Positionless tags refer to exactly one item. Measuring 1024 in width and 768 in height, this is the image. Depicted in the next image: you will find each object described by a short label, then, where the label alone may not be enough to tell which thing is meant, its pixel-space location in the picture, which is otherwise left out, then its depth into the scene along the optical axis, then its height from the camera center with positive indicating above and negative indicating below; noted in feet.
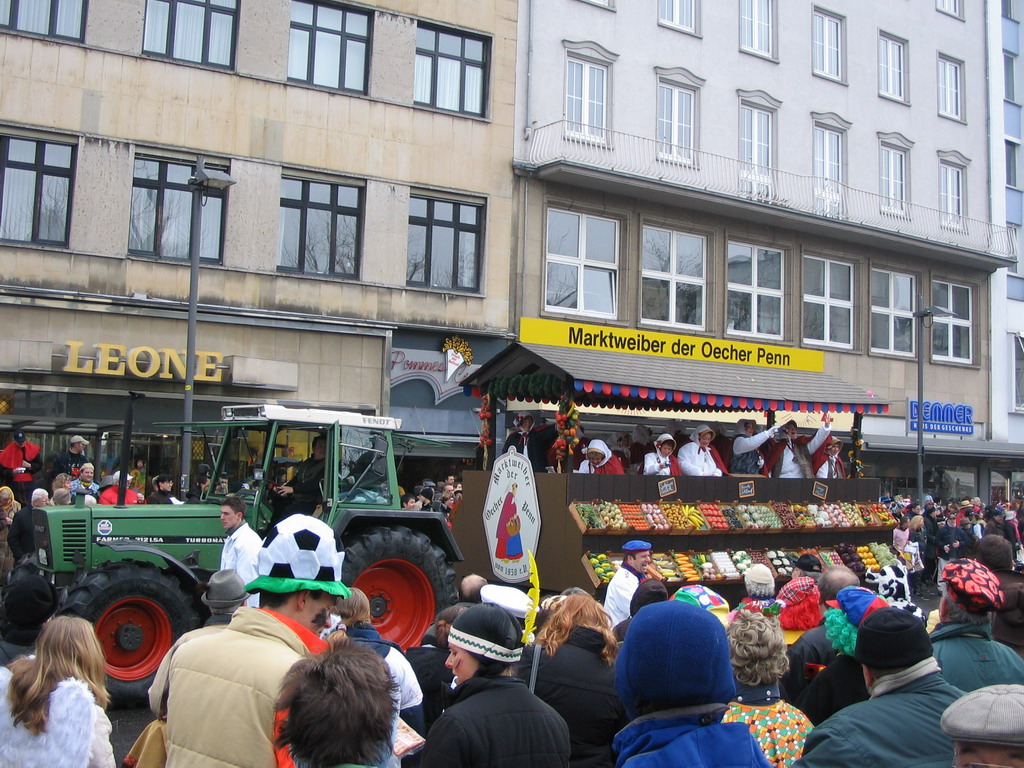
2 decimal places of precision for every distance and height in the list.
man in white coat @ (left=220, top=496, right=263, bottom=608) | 26.86 -2.19
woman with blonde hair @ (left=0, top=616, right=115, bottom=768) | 12.04 -3.01
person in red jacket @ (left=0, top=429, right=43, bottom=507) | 50.80 -0.51
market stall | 36.78 -0.32
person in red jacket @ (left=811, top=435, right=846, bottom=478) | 47.44 +1.05
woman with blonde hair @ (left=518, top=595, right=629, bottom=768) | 15.02 -3.09
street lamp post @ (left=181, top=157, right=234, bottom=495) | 47.42 +10.62
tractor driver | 33.60 -0.86
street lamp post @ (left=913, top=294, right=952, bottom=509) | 77.46 +8.28
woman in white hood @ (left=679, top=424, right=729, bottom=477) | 42.52 +0.88
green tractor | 29.30 -2.44
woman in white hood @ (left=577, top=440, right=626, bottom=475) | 40.01 +0.50
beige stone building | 58.90 +16.59
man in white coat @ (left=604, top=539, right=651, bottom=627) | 28.27 -3.01
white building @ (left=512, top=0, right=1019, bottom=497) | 75.87 +24.41
